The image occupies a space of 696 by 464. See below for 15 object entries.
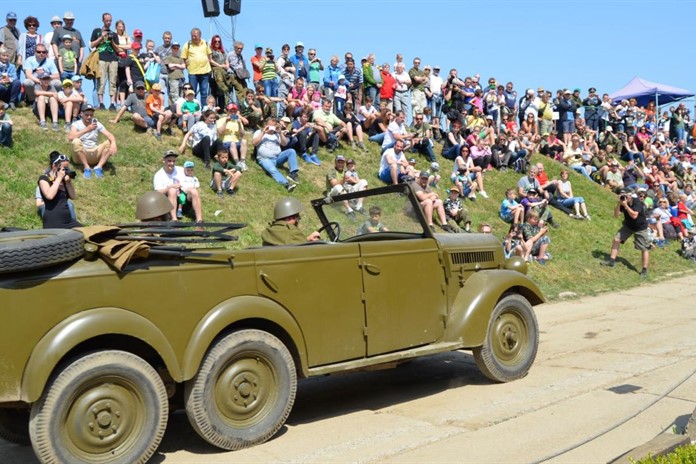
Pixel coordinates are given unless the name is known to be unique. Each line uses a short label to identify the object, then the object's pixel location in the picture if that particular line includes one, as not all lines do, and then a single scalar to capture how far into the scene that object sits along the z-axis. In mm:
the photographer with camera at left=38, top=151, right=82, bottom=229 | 10422
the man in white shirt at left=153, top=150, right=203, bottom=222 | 13133
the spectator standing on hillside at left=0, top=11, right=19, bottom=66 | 15273
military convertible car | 4809
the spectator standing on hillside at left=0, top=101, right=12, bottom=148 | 13367
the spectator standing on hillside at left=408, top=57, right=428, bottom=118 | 21922
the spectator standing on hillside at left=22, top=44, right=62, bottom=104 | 14726
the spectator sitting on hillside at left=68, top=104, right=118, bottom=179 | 13660
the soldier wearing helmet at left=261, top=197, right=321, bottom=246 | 7371
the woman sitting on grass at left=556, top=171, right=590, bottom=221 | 20759
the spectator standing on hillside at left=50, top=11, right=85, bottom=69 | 15656
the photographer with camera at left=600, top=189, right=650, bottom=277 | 17125
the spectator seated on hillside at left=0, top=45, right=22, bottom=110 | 14570
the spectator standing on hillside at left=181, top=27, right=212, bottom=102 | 17172
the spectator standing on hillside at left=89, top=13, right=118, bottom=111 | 16062
